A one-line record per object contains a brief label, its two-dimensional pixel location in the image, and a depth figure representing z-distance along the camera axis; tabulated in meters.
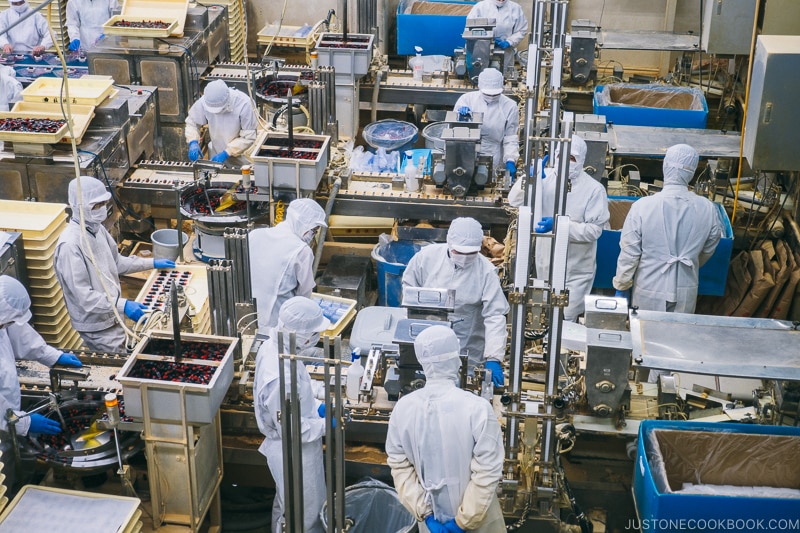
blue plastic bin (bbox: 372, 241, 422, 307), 6.77
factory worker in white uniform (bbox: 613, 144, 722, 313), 6.03
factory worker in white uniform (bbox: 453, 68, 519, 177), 7.33
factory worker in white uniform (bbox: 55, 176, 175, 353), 5.51
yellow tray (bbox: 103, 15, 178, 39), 8.44
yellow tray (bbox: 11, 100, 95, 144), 6.85
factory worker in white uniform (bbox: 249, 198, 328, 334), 5.53
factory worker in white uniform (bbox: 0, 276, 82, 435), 4.50
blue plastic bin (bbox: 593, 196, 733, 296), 6.54
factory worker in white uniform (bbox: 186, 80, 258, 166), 7.33
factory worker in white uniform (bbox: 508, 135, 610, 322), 6.10
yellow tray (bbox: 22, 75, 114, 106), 6.96
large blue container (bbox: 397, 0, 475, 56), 9.80
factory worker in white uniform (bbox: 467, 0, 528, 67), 9.28
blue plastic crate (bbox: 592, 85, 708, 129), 7.94
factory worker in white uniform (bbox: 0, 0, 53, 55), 9.62
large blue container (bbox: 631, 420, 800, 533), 4.02
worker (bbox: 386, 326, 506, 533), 4.00
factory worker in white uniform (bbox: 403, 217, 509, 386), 5.22
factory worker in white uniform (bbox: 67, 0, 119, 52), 9.95
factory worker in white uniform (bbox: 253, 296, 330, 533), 4.42
